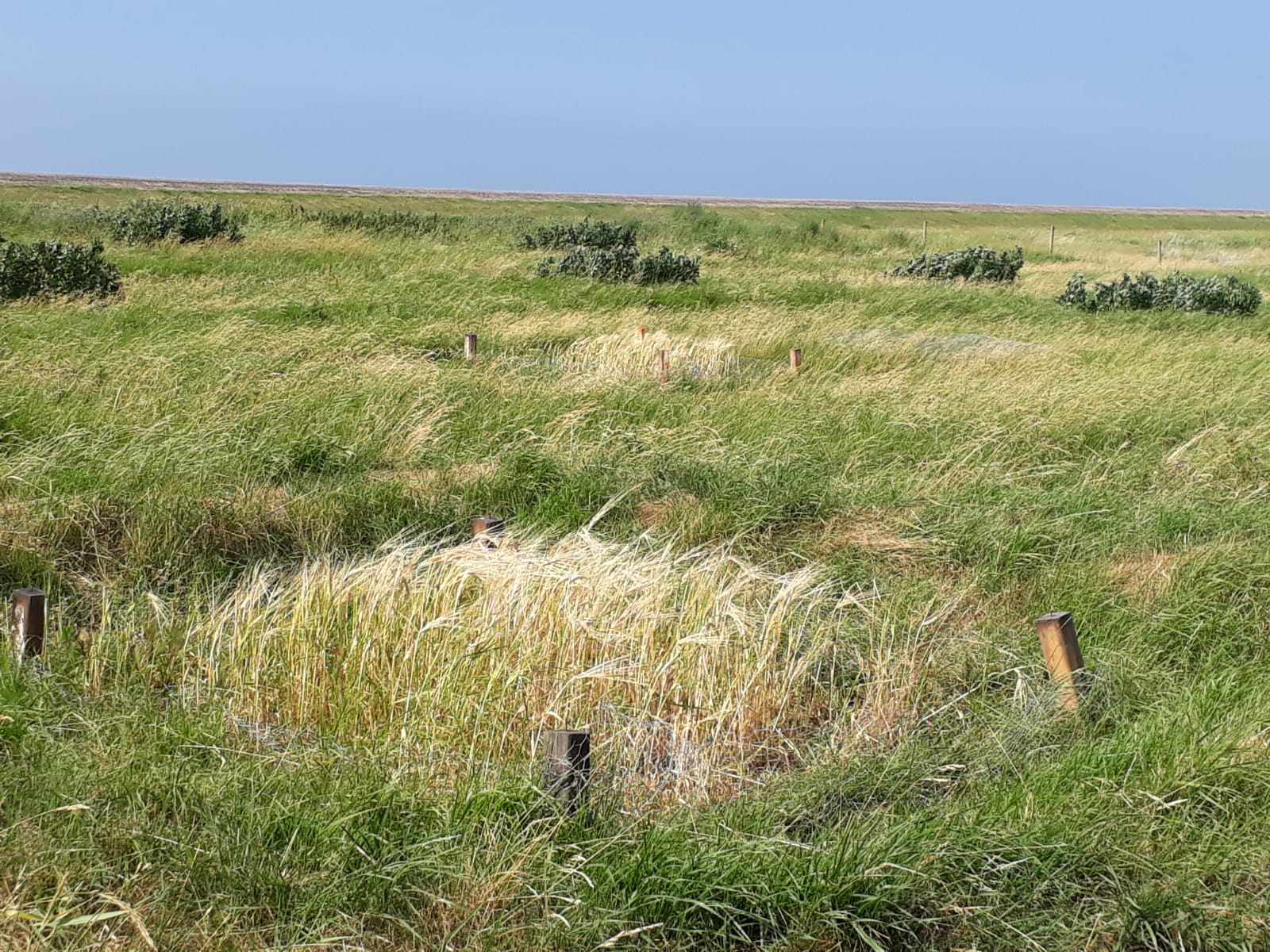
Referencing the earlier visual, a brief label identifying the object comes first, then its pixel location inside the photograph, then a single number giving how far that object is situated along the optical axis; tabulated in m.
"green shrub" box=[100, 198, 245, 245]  24.64
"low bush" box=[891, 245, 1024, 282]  24.03
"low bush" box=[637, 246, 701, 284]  21.05
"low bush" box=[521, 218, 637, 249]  27.44
